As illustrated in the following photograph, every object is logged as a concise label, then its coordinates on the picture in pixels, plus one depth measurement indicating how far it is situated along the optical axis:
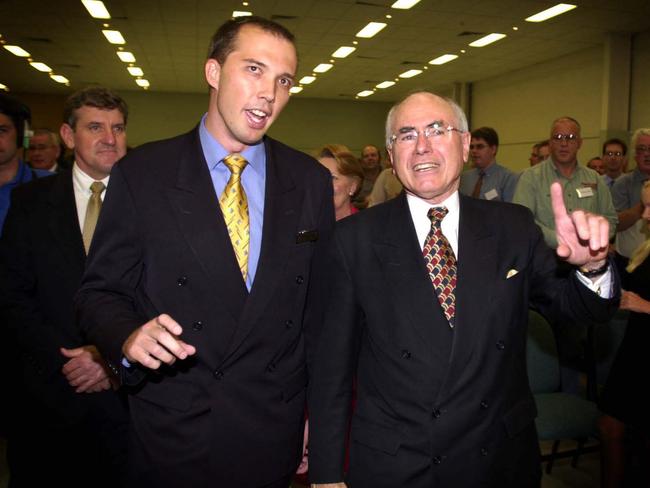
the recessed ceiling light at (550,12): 9.03
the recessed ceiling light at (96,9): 9.06
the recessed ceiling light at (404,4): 8.85
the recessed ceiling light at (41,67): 14.53
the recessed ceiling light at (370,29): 10.26
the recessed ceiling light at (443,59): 13.07
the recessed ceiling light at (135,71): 15.12
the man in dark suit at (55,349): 2.19
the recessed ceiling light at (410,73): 14.87
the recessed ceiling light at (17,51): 12.55
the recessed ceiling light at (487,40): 11.07
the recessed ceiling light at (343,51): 12.32
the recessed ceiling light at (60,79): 16.33
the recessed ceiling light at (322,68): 14.31
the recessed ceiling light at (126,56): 13.08
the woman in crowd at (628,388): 2.78
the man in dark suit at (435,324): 1.55
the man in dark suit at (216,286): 1.53
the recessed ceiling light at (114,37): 11.05
